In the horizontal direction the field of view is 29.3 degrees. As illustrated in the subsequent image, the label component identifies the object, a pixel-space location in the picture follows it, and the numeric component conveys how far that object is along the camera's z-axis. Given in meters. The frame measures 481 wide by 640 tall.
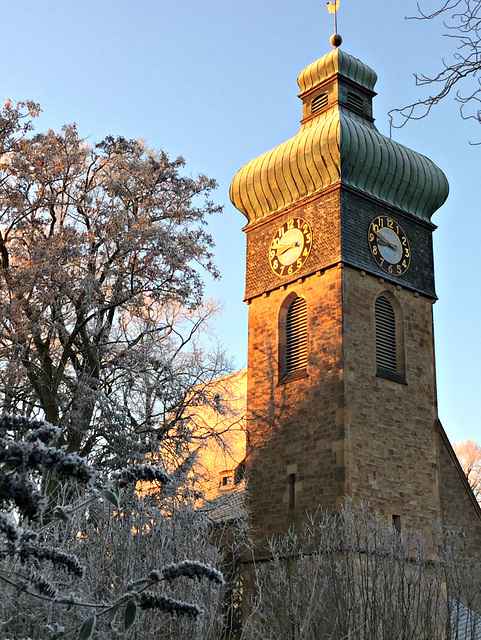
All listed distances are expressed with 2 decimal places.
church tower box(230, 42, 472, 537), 20.66
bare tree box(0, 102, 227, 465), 16.16
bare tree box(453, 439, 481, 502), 38.00
